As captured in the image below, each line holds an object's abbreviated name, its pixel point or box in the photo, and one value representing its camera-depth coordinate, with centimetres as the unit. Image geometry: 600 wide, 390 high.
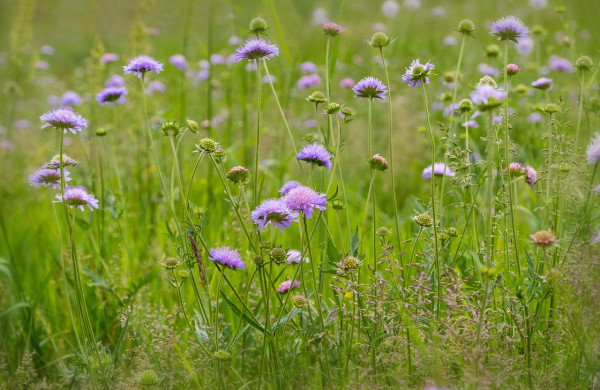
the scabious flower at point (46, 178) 237
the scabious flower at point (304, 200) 232
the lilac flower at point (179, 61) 272
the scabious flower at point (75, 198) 235
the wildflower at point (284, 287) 240
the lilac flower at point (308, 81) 317
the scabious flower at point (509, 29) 237
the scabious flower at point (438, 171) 248
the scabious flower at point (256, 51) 236
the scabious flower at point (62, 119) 234
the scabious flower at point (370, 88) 237
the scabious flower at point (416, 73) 236
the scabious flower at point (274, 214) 231
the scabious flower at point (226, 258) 232
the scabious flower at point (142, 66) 238
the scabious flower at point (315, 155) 234
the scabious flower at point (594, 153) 232
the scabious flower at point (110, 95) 253
